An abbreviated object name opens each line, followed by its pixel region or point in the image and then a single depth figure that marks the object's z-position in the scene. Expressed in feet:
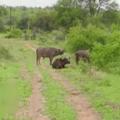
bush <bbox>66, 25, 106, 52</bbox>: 121.80
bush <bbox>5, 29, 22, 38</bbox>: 205.05
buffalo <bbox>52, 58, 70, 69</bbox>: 89.25
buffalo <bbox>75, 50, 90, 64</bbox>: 95.14
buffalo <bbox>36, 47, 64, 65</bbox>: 98.67
